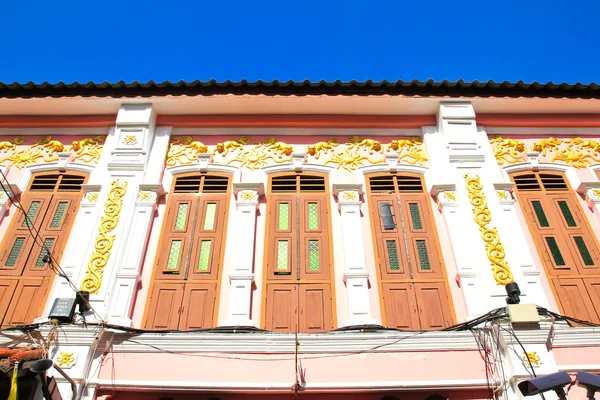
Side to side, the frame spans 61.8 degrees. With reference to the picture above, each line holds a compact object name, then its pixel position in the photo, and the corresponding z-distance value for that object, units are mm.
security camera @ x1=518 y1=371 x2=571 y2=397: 4406
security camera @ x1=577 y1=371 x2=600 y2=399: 4340
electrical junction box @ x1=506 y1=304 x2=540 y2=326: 5367
